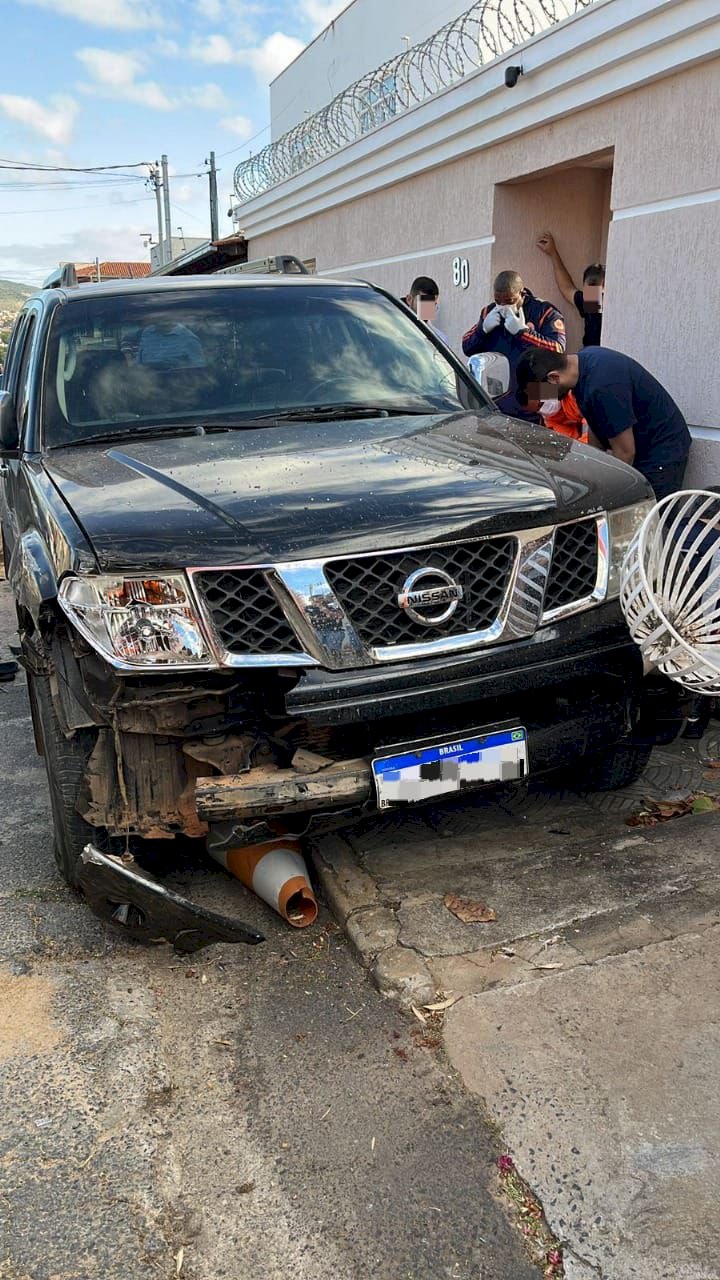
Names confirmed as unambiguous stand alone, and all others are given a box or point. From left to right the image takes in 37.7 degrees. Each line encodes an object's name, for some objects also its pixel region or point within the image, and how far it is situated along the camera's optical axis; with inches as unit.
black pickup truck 106.8
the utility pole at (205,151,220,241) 1628.3
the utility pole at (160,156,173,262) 1810.9
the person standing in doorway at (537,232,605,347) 313.0
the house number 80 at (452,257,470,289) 357.4
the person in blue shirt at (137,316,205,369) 155.9
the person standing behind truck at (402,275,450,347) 328.2
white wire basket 121.0
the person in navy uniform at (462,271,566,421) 262.8
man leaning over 198.7
